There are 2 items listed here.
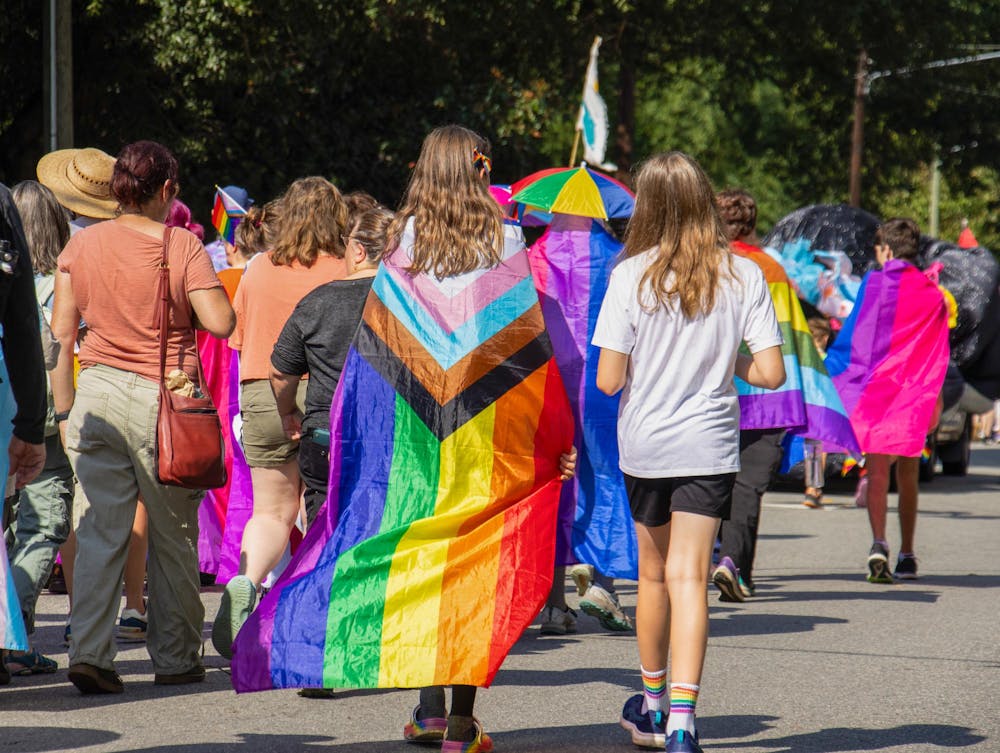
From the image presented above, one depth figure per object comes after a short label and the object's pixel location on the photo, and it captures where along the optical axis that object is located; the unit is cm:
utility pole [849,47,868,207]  5184
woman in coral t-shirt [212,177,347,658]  1273
